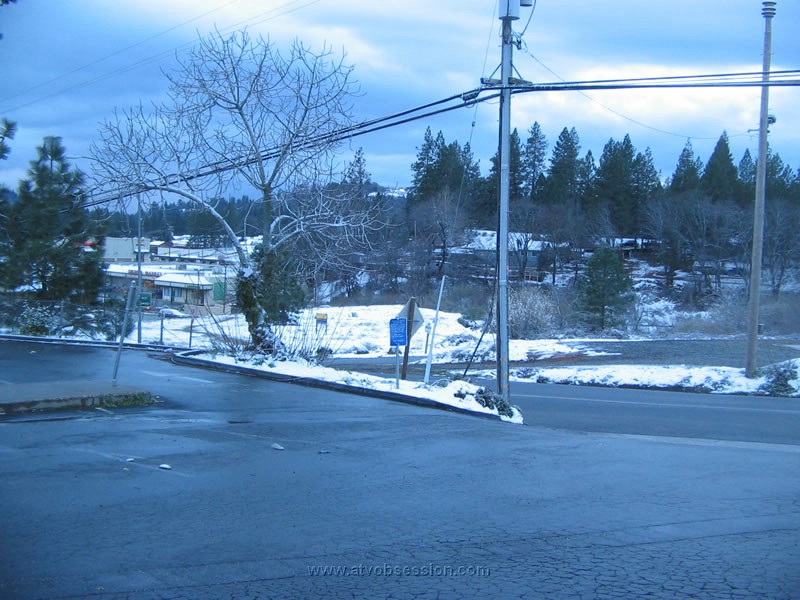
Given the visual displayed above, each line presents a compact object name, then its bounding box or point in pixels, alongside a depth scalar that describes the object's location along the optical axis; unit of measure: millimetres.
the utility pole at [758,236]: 24172
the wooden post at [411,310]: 17438
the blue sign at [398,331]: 17172
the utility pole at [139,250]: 21700
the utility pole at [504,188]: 16438
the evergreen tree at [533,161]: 89375
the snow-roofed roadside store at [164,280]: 53819
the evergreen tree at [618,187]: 81625
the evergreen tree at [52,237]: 30391
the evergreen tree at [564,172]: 83125
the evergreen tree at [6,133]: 24922
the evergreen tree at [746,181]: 76938
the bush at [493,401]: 15336
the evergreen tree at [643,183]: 81250
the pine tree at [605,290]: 47500
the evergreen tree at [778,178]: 74625
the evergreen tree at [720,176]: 76606
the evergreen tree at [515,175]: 83875
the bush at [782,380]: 23547
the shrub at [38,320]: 29203
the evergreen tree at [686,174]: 79062
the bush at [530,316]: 45531
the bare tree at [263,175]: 20562
